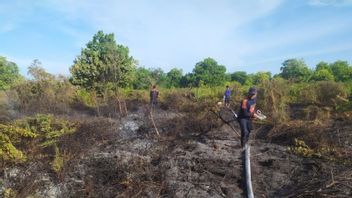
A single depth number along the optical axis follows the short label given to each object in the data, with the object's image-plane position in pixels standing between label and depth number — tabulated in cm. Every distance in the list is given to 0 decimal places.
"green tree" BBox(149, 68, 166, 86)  4934
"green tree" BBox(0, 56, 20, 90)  4378
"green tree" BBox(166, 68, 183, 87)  5282
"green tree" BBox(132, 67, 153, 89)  4082
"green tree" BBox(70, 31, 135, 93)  1722
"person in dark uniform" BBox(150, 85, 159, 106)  1752
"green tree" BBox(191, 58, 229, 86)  4897
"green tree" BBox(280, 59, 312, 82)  4312
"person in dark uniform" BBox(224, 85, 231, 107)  1708
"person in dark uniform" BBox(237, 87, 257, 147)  841
